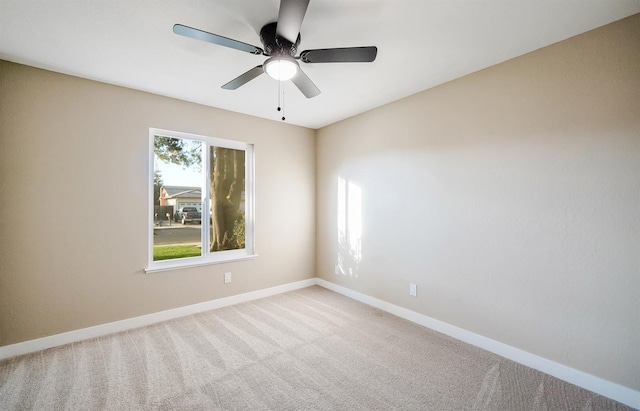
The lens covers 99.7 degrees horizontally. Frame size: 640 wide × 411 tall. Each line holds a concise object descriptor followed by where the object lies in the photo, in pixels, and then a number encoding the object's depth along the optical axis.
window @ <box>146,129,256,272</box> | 3.12
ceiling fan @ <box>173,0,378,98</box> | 1.48
